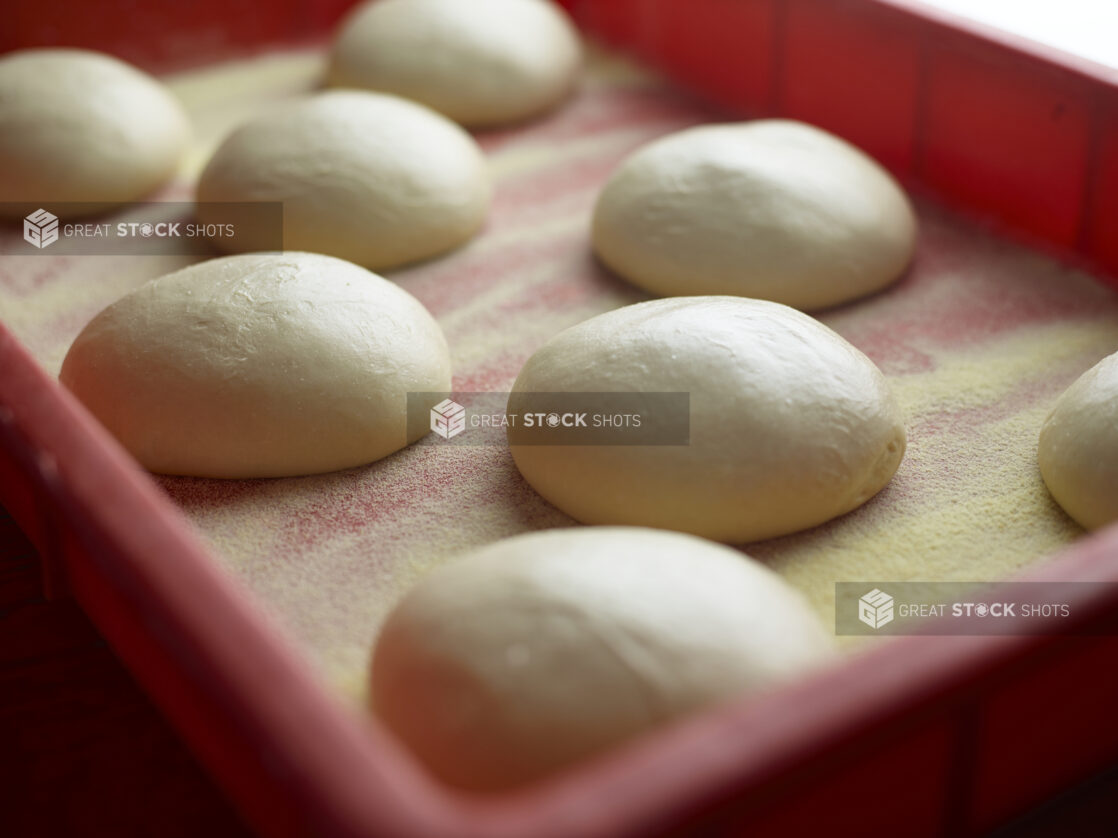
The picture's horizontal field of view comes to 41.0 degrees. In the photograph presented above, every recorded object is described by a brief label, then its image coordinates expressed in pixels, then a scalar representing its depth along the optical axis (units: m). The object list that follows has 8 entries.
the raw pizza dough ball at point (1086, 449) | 0.39
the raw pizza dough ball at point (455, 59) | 0.62
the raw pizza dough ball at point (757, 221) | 0.49
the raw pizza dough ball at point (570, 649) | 0.31
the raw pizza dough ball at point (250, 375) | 0.42
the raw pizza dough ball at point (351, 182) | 0.52
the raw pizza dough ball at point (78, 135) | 0.55
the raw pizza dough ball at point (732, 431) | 0.39
